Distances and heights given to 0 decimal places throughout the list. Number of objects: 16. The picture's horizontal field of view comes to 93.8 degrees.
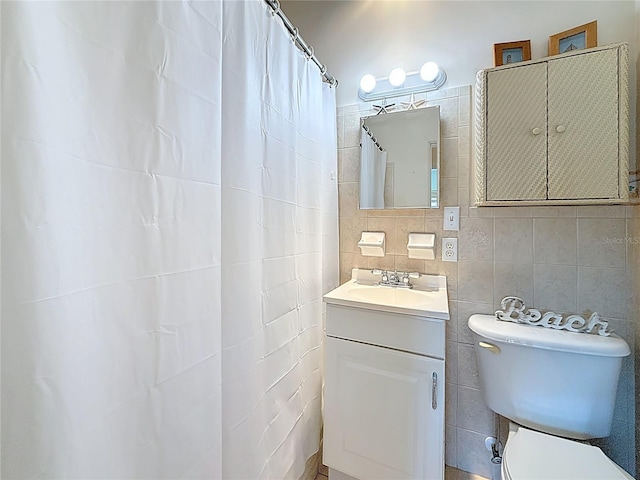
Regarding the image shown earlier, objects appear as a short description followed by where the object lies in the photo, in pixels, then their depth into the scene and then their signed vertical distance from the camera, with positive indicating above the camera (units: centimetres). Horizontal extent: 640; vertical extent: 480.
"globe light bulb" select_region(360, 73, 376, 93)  164 +84
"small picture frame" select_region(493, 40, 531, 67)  134 +84
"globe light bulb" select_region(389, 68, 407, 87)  157 +84
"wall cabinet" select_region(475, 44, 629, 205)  109 +41
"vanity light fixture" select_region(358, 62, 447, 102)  152 +81
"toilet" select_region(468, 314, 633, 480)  96 -58
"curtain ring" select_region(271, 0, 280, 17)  107 +82
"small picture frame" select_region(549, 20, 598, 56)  122 +83
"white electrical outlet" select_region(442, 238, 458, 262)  151 -7
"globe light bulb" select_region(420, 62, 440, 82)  150 +83
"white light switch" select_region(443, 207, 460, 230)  150 +9
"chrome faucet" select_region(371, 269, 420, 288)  157 -22
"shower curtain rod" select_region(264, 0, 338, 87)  107 +84
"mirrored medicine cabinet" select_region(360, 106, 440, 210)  153 +41
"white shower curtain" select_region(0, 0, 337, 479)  47 -1
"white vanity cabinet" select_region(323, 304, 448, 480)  119 -67
